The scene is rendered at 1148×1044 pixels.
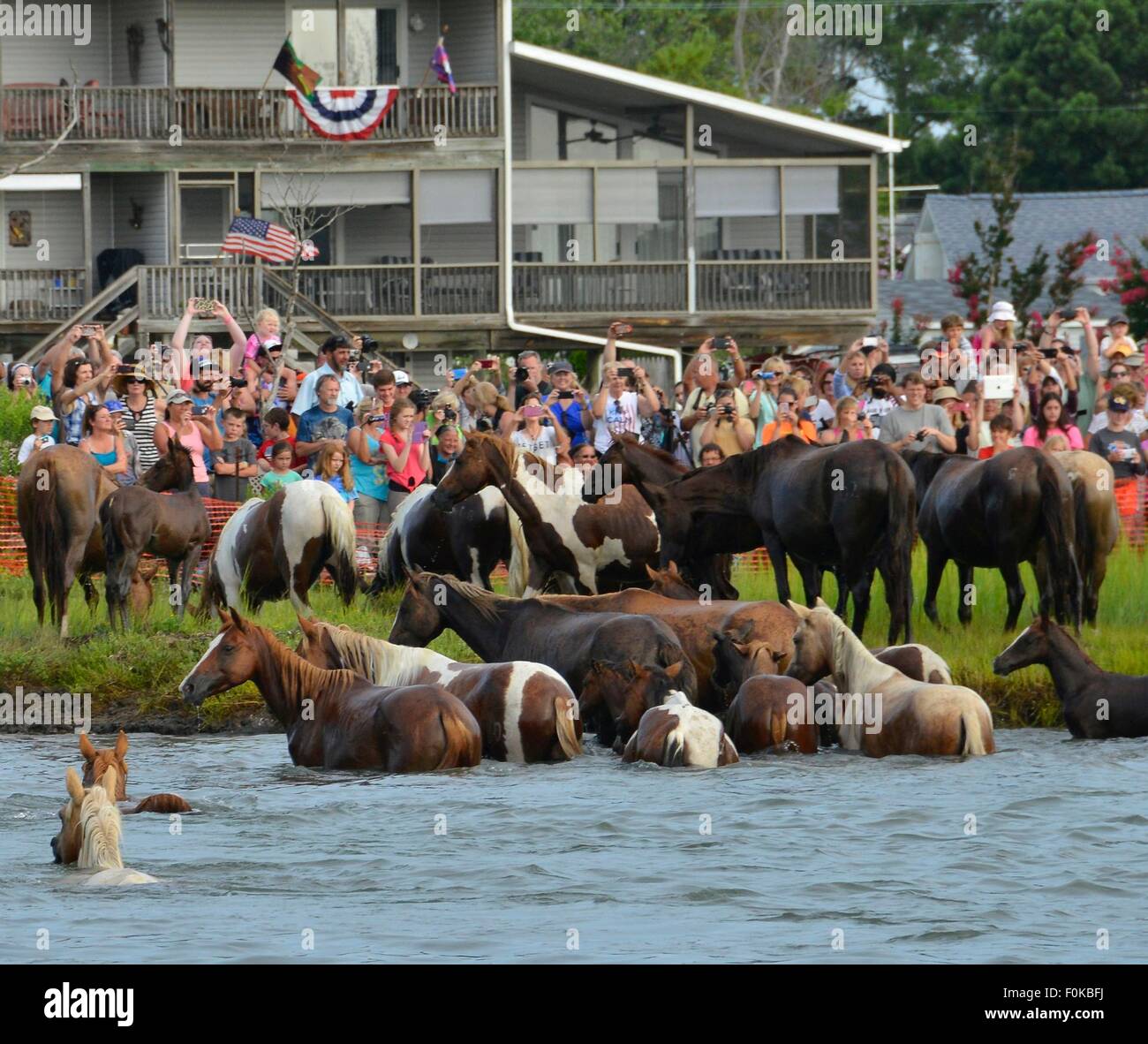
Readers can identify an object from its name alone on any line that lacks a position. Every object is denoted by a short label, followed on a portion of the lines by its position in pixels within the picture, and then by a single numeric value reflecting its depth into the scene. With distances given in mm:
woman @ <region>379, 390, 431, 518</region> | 22281
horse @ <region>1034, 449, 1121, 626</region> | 19219
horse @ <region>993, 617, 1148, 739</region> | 16422
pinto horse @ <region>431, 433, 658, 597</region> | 19641
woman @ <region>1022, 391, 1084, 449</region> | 21781
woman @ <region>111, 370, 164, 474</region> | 22328
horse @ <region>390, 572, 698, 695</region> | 16156
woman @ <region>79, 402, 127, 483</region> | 21469
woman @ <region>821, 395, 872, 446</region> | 21812
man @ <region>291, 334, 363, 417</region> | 23266
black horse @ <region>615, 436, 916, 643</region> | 18516
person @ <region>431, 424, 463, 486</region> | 22344
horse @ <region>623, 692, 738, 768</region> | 15000
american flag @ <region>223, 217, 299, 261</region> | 34125
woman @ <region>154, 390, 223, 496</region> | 22125
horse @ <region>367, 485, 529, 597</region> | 20297
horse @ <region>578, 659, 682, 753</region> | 15859
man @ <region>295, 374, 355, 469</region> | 22547
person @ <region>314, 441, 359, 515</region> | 21672
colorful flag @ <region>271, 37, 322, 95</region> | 37781
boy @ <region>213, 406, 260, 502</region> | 22938
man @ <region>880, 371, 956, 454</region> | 21391
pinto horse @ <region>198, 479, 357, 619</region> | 20109
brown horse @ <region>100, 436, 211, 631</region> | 20266
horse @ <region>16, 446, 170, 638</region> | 20172
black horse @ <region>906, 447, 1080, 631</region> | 18609
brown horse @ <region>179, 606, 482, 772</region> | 14859
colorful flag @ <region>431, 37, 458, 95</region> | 38531
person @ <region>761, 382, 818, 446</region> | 22547
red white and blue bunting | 38875
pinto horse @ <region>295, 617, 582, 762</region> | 15422
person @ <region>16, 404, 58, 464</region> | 22594
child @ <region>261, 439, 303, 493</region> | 21922
